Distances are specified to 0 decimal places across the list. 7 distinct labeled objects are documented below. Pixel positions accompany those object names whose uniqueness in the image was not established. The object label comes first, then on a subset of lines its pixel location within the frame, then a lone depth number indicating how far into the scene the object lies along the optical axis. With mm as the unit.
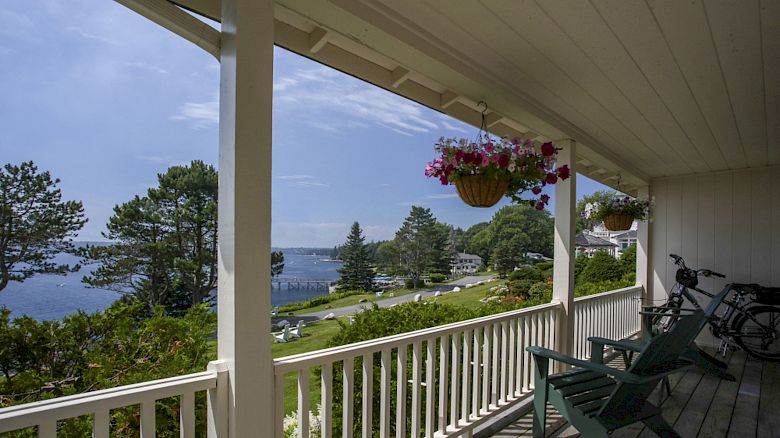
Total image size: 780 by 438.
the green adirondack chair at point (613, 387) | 2025
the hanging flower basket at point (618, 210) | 4383
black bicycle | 4434
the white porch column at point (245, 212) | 1306
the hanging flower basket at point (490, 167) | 2164
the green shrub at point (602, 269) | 6969
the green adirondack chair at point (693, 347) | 2732
